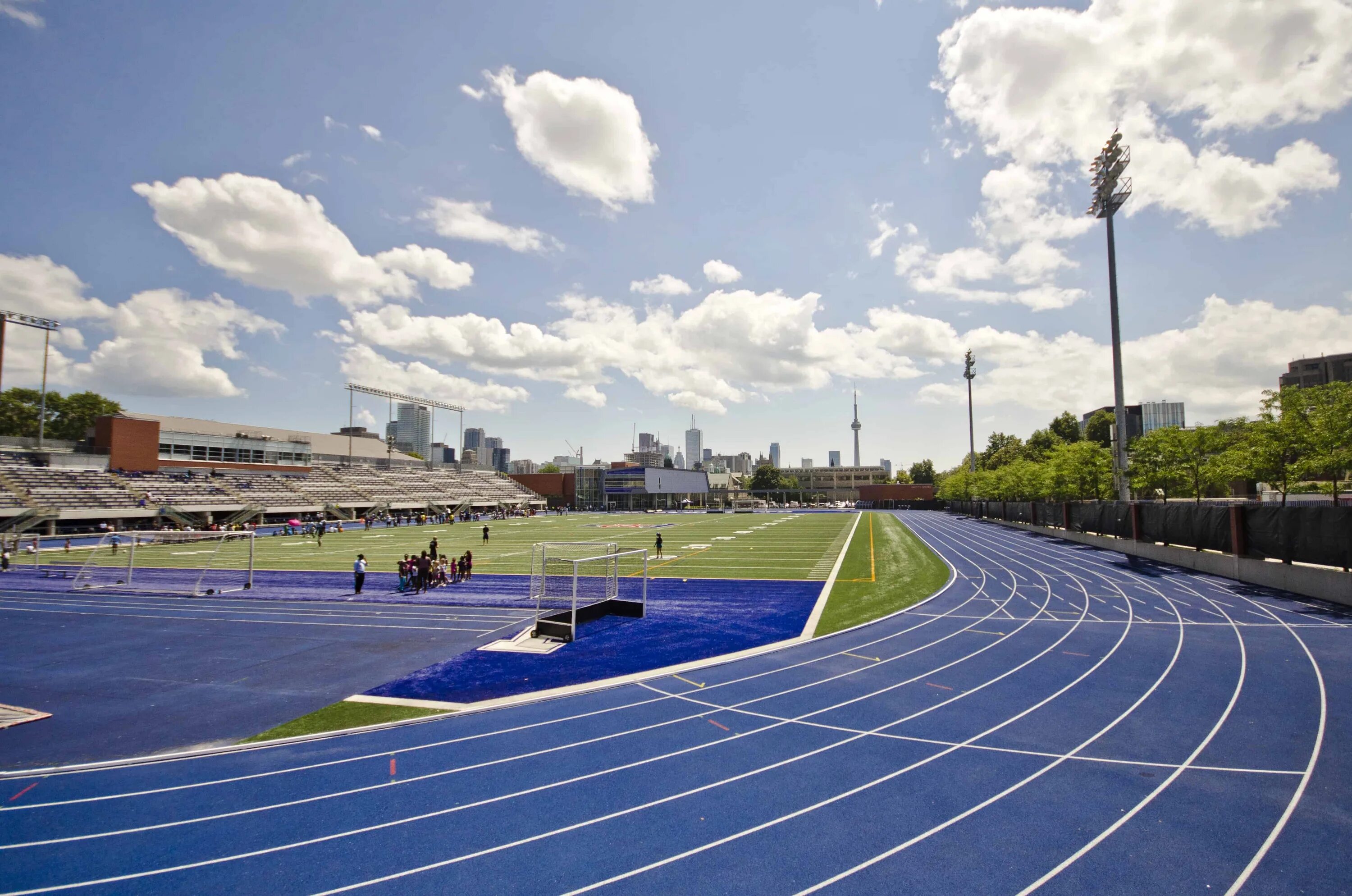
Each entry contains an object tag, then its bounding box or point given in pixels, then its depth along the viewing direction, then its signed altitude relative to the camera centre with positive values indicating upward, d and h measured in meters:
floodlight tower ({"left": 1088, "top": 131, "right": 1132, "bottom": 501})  36.88 +18.89
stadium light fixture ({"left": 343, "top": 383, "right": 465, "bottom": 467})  95.44 +15.53
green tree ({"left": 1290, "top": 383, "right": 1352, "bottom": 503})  23.27 +2.44
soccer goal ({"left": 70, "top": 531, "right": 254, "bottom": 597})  26.19 -4.54
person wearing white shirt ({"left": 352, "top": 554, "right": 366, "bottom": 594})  23.70 -3.58
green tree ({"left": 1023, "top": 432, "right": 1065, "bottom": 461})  87.88 +7.45
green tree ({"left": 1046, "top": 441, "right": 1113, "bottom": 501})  45.94 +1.56
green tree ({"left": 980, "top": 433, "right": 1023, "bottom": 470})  102.56 +7.48
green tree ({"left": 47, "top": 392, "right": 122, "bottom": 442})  70.75 +8.28
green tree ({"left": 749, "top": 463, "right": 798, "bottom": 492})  172.62 +2.82
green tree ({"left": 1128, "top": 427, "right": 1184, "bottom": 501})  35.03 +1.76
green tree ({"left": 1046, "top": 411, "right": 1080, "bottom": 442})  96.25 +10.45
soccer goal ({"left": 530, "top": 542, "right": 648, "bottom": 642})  16.59 -3.80
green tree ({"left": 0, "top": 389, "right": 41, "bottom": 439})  65.12 +7.76
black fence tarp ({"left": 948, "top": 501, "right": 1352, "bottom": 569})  19.03 -1.47
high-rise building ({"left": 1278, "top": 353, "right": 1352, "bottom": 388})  96.06 +20.82
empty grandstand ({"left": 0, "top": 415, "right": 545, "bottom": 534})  48.59 +0.24
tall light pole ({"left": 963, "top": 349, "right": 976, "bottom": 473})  85.11 +17.76
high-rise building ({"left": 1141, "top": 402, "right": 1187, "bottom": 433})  170.75 +21.90
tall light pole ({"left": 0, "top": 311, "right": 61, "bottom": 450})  54.09 +15.23
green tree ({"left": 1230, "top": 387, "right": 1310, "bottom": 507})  25.00 +2.08
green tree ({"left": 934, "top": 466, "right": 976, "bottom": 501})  82.75 +0.66
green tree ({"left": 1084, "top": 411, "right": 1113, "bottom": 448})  79.56 +9.27
